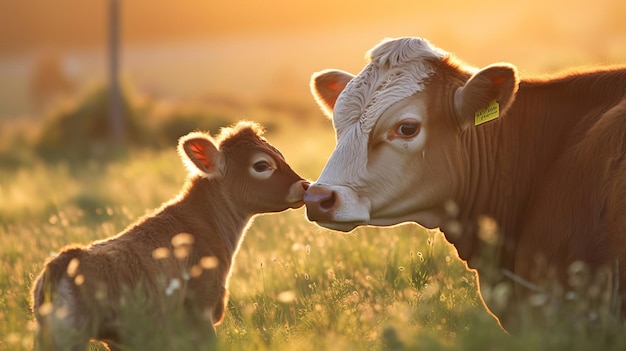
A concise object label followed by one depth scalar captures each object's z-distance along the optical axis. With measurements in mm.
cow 10484
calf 9844
